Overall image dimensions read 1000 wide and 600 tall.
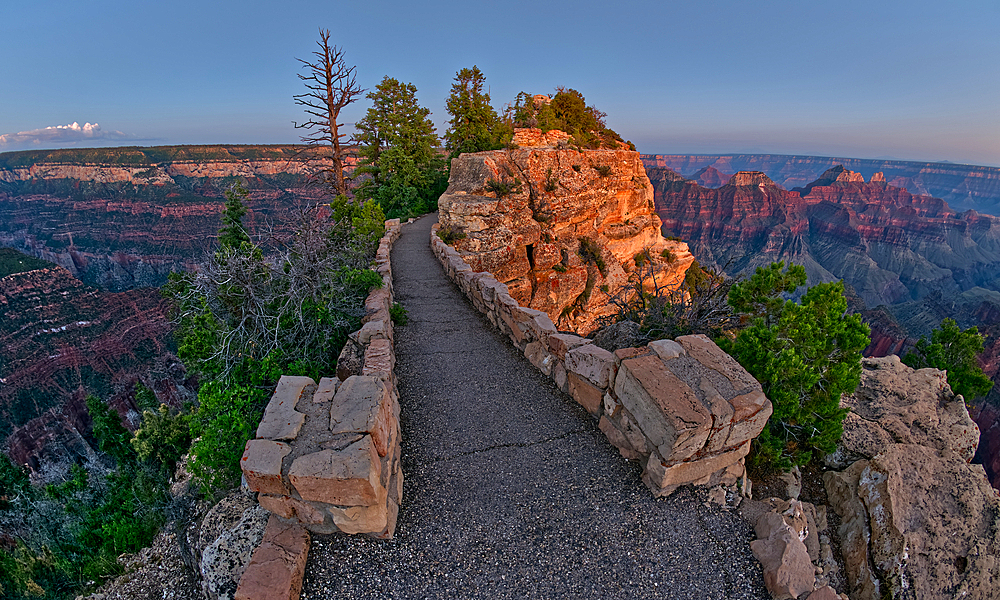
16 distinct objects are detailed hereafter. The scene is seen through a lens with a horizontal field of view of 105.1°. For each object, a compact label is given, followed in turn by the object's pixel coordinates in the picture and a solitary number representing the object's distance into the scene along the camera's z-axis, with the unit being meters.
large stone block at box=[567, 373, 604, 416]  4.97
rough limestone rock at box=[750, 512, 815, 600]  3.00
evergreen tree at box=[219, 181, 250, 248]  12.29
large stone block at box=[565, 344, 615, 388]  4.75
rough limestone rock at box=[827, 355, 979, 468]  4.80
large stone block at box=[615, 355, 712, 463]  3.61
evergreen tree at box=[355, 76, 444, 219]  19.59
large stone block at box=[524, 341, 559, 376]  5.98
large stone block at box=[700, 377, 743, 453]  3.71
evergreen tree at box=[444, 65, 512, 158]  20.59
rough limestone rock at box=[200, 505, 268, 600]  3.11
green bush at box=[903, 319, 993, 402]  8.23
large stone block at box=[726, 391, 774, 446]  3.82
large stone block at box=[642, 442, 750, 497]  3.80
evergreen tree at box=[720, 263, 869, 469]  4.39
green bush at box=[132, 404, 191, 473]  8.70
